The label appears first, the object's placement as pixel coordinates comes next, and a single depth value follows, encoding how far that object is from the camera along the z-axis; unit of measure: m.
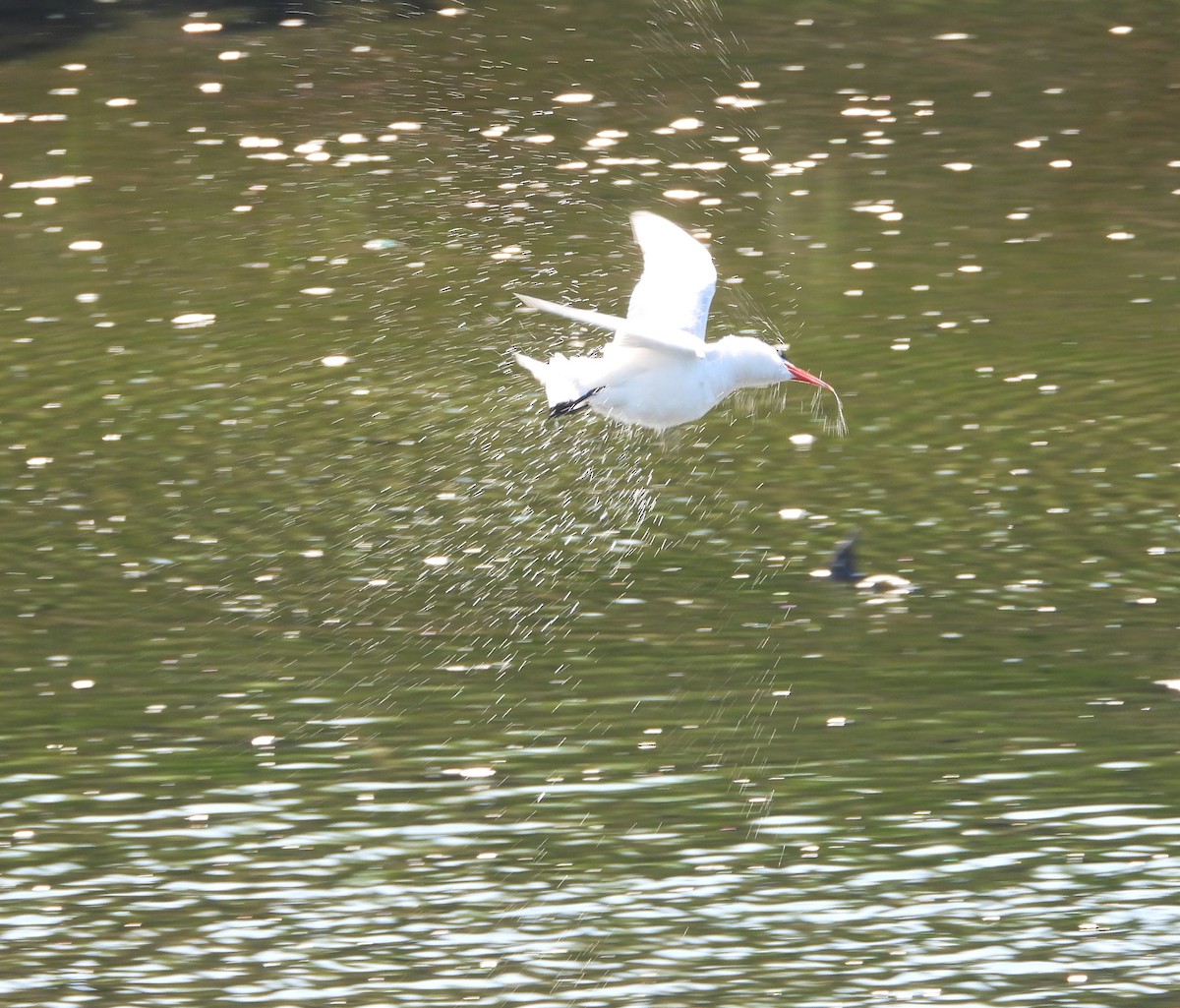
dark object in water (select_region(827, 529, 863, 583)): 16.58
